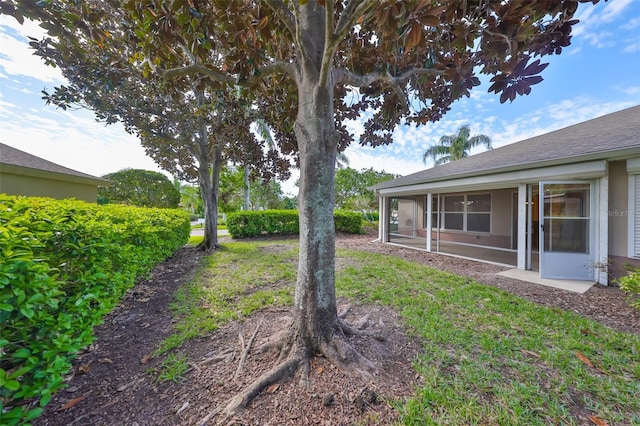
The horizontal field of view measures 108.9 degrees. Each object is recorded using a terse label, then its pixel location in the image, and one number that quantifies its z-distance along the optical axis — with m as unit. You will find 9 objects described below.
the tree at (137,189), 15.55
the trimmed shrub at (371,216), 19.17
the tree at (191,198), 29.93
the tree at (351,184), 21.74
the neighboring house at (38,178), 6.88
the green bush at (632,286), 3.72
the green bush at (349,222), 14.16
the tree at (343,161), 21.84
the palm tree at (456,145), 19.80
